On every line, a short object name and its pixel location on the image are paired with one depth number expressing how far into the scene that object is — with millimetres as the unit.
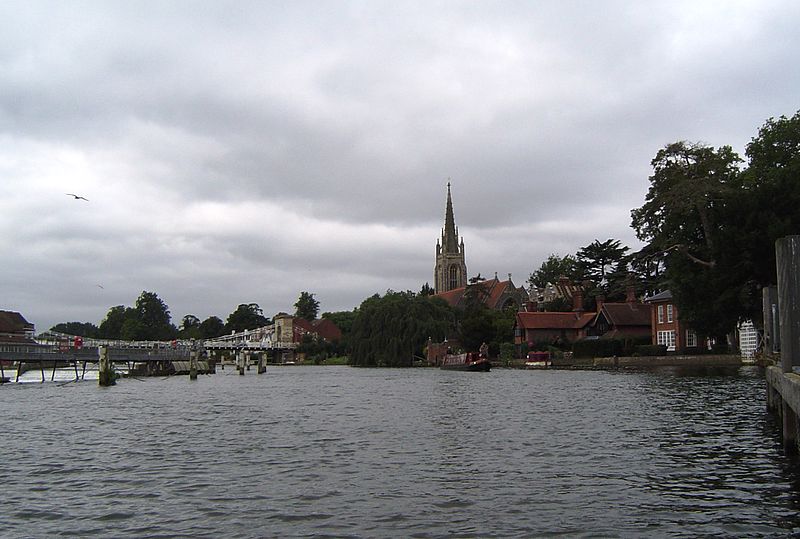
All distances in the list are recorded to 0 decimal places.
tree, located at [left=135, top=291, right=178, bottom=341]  191750
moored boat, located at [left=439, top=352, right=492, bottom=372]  74875
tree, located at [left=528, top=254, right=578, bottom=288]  136262
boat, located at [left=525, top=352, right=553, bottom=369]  77562
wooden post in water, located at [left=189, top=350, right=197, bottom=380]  72750
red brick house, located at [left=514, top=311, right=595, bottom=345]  97250
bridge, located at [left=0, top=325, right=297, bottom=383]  60969
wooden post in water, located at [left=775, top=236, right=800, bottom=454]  13148
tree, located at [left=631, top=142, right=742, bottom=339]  50469
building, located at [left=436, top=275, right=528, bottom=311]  153250
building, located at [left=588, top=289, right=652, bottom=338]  89375
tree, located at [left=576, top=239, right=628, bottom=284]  111625
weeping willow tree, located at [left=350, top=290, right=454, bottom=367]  95500
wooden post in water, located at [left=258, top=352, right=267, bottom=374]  92688
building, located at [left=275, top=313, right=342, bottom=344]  172125
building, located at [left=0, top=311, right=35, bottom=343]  112931
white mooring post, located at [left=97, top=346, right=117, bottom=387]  55688
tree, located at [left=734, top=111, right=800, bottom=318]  46938
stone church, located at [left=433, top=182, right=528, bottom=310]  194750
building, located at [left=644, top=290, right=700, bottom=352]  74938
